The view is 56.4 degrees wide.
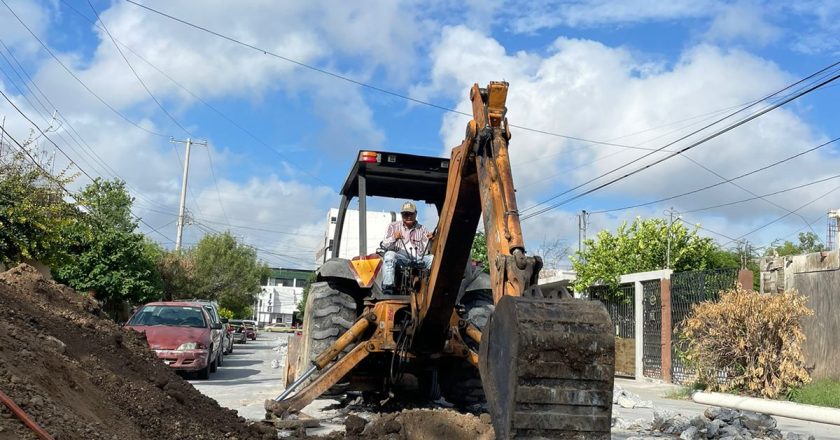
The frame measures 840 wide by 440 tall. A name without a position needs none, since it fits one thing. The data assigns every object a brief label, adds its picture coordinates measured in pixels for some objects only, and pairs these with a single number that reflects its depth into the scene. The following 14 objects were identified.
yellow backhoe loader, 3.90
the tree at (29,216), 15.95
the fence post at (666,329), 17.73
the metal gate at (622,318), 19.45
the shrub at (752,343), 13.48
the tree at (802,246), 60.32
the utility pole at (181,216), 49.59
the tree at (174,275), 40.28
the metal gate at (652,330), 18.47
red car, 14.80
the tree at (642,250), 25.03
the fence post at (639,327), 19.09
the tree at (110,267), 24.95
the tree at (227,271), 54.34
